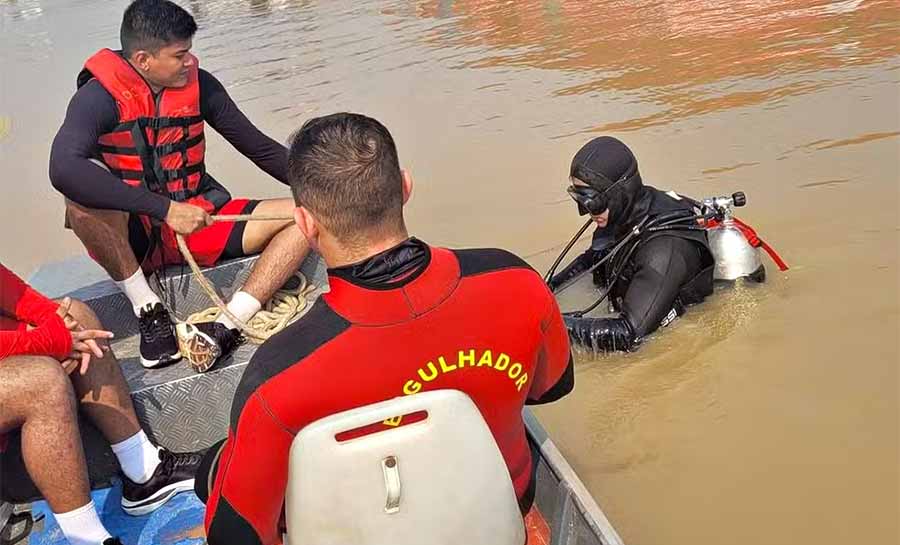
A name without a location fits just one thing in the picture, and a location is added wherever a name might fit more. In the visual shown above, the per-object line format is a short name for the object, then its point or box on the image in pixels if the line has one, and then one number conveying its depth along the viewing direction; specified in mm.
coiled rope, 3068
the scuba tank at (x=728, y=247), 3885
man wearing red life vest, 3089
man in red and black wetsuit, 1538
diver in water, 3709
